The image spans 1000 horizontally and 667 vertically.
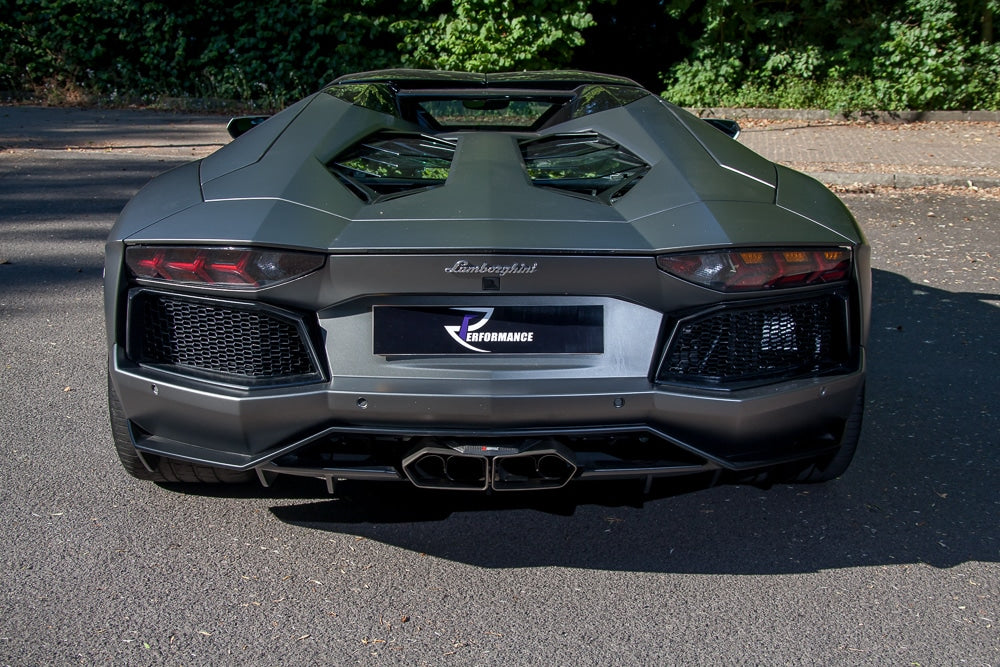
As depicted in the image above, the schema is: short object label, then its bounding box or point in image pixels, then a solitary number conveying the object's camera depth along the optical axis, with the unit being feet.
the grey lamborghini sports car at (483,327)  8.57
